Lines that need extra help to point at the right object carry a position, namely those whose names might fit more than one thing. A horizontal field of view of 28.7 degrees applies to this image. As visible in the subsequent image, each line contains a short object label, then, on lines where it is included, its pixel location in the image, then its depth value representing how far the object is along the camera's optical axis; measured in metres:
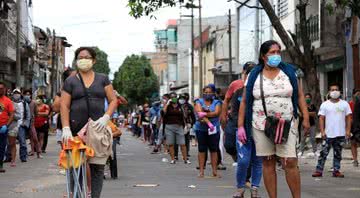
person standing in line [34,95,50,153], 19.53
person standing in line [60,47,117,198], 7.50
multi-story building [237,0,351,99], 27.44
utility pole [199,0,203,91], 59.54
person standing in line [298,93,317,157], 19.08
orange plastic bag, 7.19
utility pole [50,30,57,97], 55.94
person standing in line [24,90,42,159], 18.05
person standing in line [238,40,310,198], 7.49
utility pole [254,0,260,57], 40.03
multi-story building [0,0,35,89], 34.75
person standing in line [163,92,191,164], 16.59
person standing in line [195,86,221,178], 12.53
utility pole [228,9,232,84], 45.78
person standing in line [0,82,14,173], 13.66
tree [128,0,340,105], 19.61
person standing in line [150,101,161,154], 24.34
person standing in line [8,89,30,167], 15.29
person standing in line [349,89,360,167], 14.89
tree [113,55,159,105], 96.56
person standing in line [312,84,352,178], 12.79
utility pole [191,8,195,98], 58.21
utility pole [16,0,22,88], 35.12
